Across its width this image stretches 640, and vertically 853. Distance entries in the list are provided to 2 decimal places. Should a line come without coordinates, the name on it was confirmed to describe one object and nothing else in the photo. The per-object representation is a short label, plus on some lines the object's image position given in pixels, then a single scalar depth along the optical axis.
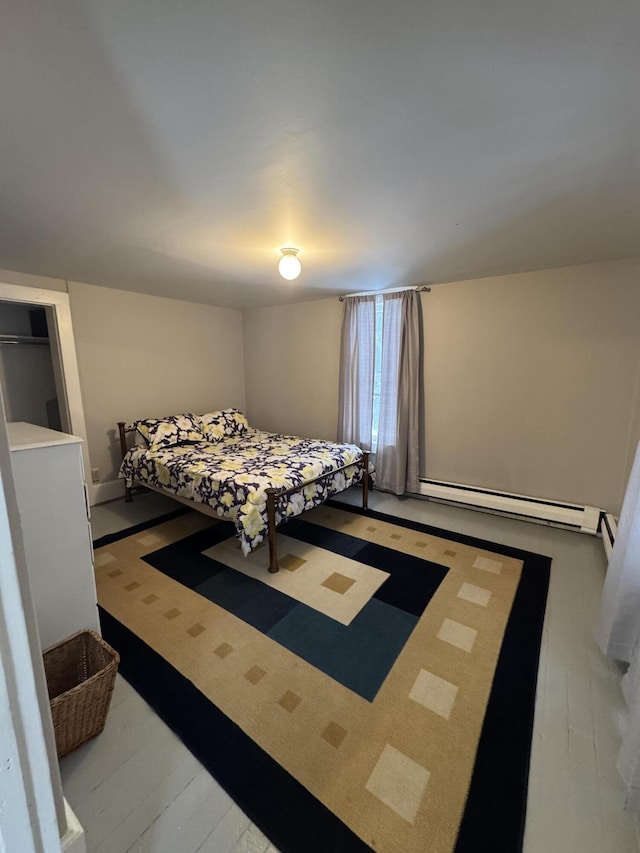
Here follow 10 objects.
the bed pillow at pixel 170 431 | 3.37
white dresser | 1.31
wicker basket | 1.17
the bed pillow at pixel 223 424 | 3.85
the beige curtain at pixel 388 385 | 3.46
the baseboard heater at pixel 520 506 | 2.80
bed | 2.34
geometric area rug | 1.09
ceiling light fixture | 2.21
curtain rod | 3.34
